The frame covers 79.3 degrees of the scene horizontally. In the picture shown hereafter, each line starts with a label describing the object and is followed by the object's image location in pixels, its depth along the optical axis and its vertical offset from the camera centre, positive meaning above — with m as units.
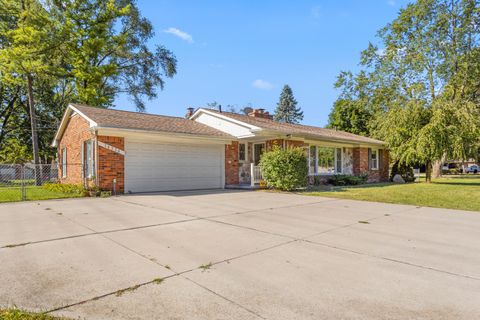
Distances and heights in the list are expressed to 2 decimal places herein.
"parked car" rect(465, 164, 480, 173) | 38.75 -0.96
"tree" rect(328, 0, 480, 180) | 16.34 +7.69
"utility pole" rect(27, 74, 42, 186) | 19.64 +3.12
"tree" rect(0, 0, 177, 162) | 20.08 +8.69
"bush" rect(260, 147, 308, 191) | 12.66 -0.14
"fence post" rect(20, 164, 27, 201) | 10.26 -0.83
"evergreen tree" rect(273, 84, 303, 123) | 57.44 +11.09
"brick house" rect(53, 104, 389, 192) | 11.53 +0.90
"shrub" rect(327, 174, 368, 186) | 17.27 -0.96
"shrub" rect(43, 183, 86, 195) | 11.20 -0.87
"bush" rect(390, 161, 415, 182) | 20.95 -0.63
